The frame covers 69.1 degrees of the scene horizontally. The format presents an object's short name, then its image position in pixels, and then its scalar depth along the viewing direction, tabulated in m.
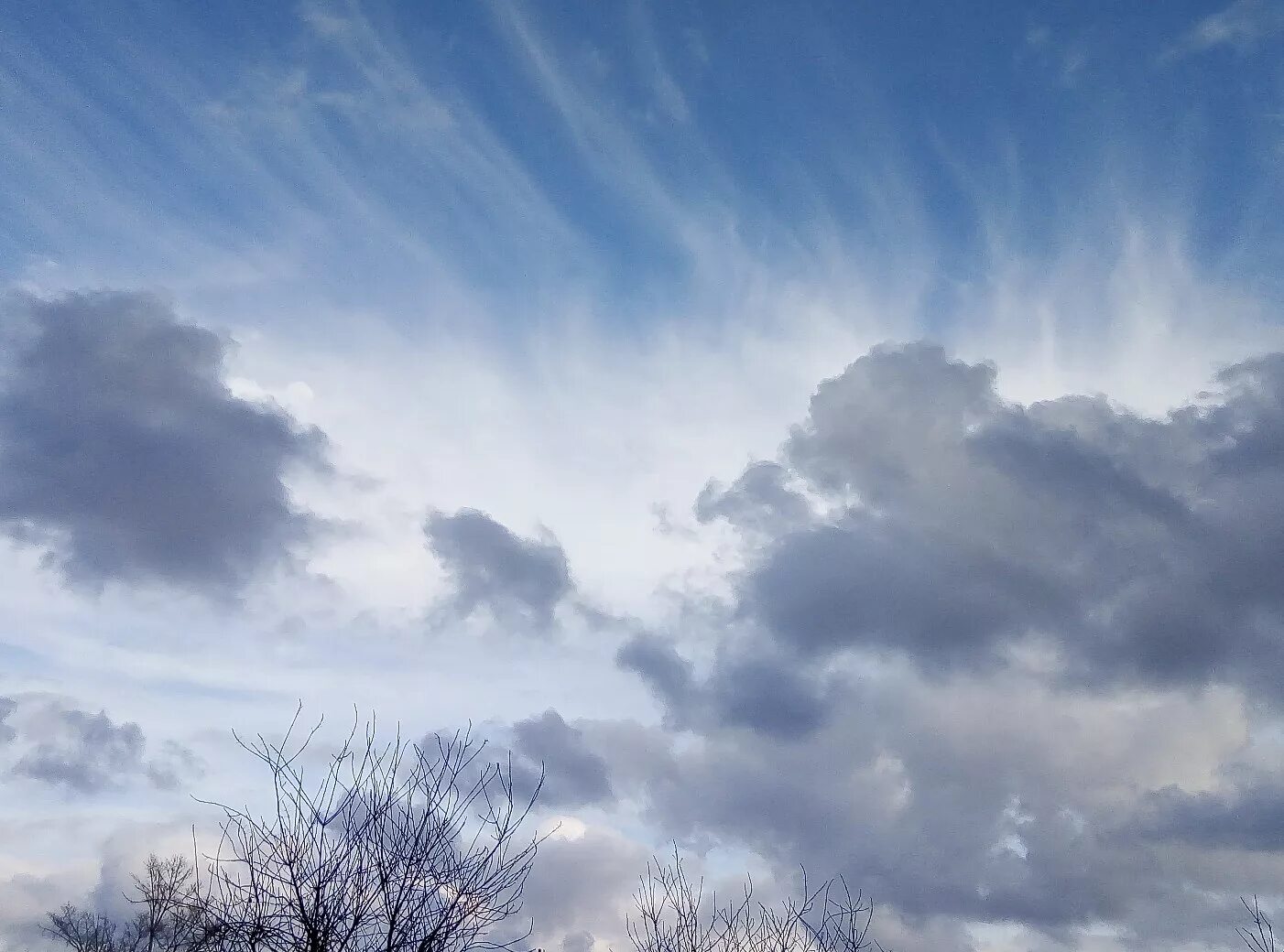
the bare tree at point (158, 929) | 11.60
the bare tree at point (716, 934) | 20.22
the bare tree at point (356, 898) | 11.45
